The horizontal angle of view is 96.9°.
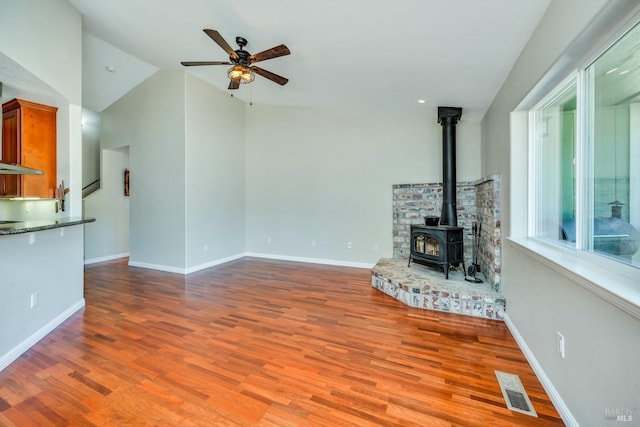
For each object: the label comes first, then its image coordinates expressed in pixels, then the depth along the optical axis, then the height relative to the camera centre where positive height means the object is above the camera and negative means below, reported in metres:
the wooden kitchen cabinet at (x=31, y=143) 3.06 +0.79
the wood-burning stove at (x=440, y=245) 3.76 -0.45
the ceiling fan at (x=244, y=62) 2.73 +1.59
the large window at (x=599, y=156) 1.39 +0.34
